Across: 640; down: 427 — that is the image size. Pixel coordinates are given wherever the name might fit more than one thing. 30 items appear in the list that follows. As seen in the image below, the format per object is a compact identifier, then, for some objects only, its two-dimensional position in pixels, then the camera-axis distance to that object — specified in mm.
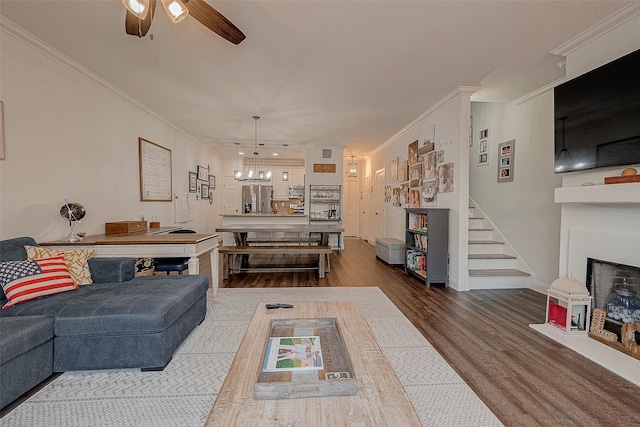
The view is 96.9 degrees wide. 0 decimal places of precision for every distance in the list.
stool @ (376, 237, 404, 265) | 5359
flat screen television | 2170
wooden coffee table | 970
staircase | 4008
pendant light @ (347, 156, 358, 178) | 9261
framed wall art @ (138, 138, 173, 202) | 4512
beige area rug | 1546
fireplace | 2225
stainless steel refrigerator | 9109
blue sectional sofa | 1633
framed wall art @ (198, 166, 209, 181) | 7053
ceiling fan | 1571
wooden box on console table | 3400
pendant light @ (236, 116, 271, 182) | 5848
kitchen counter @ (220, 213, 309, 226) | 6516
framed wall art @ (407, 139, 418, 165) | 5398
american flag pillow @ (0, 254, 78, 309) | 2014
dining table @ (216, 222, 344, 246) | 4783
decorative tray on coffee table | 1097
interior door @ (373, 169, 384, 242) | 7699
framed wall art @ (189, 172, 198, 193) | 6445
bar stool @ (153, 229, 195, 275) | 3436
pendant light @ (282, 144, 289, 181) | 8399
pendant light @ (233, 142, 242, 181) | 6539
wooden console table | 2797
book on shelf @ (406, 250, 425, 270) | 4466
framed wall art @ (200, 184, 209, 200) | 7202
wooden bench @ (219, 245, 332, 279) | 4461
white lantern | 2498
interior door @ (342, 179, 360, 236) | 10295
